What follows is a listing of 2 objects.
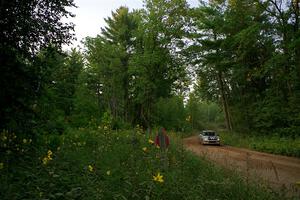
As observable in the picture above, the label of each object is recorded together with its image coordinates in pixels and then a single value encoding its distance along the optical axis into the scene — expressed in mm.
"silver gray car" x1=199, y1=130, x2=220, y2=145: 22420
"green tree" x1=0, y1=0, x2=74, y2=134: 5957
